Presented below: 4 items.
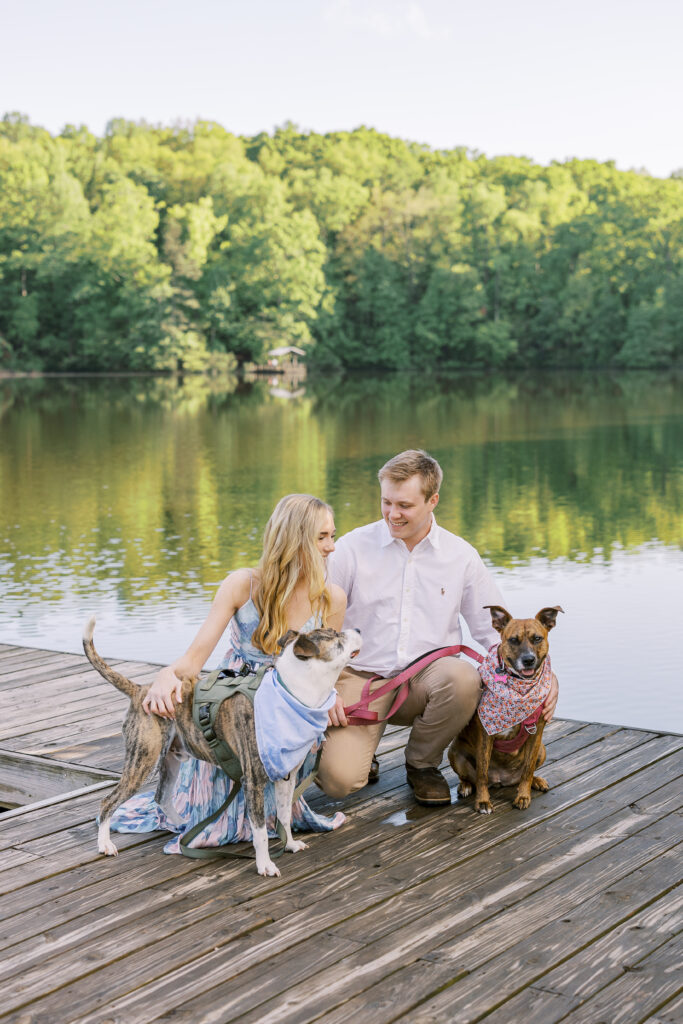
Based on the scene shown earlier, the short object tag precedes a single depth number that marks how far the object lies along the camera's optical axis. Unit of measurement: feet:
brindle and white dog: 11.78
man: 14.26
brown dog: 13.41
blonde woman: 12.85
